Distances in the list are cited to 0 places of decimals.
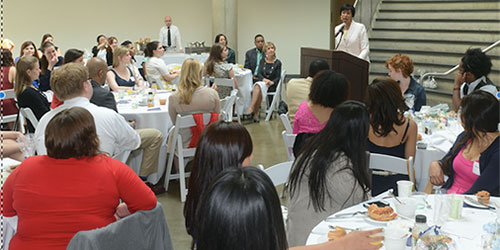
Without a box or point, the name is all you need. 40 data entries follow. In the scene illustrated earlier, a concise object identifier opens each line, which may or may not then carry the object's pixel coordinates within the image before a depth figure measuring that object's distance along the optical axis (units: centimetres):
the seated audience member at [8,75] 604
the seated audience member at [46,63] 680
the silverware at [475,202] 263
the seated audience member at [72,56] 616
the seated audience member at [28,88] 508
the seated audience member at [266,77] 876
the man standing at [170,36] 1430
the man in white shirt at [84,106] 387
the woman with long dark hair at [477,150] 296
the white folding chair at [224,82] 764
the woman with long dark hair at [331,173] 260
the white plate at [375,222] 243
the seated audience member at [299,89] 527
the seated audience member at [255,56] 953
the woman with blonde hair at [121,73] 670
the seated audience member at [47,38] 925
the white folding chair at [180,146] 483
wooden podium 677
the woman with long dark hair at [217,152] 224
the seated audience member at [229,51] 1039
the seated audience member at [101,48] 1129
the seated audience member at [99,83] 477
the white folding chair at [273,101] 874
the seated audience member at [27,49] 796
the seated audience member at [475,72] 523
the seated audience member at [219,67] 773
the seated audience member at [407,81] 535
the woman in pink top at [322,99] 402
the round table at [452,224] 225
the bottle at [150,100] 574
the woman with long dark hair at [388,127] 366
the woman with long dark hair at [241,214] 119
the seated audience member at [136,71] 744
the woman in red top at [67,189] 234
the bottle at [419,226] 216
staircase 931
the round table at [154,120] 544
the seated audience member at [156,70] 769
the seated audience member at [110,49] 1001
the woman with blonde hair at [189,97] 509
